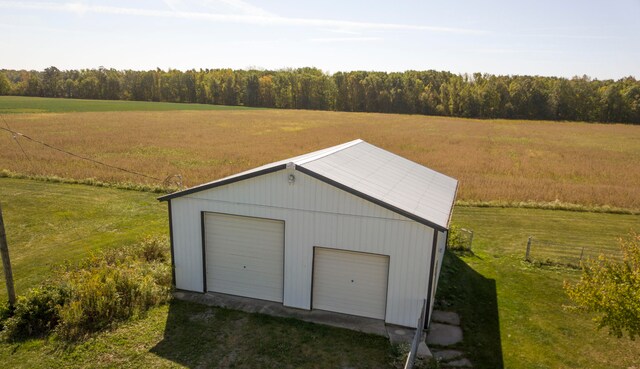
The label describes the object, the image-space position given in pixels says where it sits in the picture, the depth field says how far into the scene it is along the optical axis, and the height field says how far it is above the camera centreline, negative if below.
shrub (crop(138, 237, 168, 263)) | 16.15 -5.96
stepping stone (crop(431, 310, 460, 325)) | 13.24 -6.60
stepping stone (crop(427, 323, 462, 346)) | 12.09 -6.59
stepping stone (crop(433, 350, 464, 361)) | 11.31 -6.57
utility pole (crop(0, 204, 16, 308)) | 11.88 -5.06
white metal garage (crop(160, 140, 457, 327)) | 12.19 -4.27
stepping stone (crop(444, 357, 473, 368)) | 10.98 -6.55
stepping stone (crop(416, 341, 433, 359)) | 11.13 -6.41
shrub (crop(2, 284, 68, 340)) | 11.59 -6.13
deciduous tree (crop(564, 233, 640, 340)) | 8.52 -3.78
